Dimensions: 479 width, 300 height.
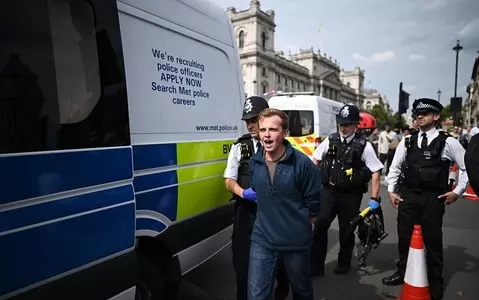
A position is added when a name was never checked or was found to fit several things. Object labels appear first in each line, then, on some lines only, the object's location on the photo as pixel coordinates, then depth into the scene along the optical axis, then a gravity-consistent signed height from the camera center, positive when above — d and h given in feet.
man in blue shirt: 7.64 -1.84
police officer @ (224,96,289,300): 9.31 -1.65
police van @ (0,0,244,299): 5.11 -0.41
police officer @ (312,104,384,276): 12.55 -2.02
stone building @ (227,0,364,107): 248.93 +44.42
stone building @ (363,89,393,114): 474.90 +26.36
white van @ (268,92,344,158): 35.88 +0.02
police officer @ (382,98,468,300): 11.21 -2.01
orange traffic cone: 10.00 -4.29
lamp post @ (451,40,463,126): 60.97 +11.06
